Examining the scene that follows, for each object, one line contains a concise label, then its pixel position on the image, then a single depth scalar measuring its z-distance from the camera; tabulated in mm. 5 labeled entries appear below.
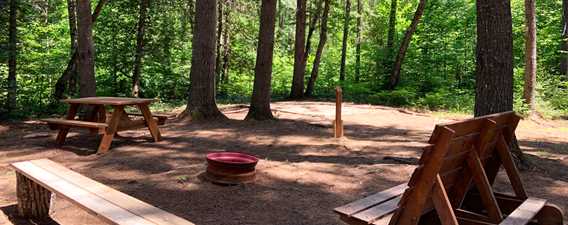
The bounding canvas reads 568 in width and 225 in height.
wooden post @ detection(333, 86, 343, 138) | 8977
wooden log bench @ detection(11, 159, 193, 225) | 3152
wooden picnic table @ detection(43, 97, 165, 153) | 7457
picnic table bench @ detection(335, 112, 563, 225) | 2797
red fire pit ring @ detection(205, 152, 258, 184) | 5375
